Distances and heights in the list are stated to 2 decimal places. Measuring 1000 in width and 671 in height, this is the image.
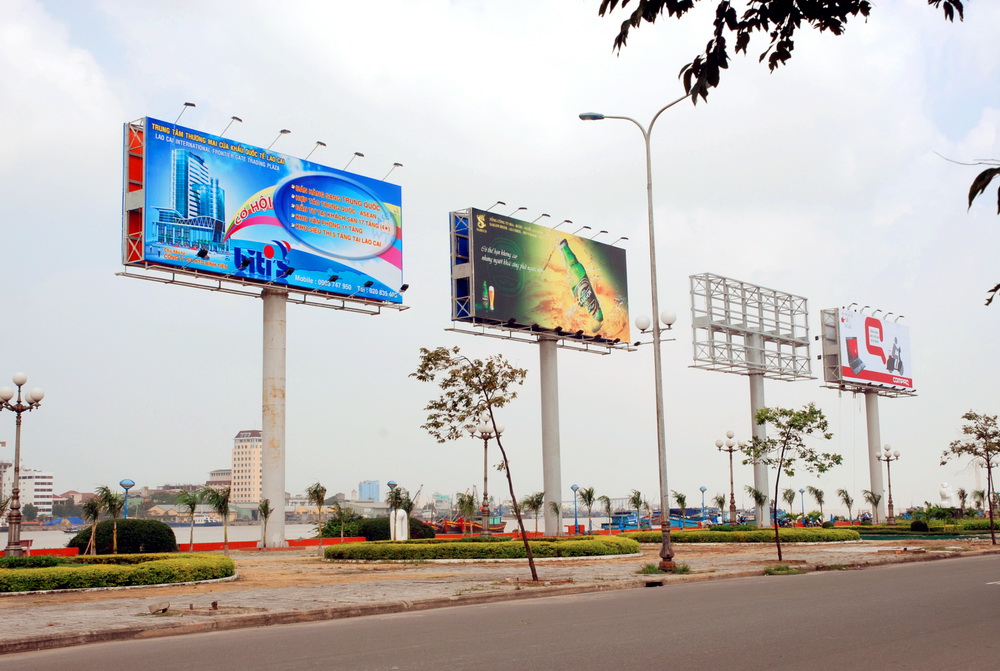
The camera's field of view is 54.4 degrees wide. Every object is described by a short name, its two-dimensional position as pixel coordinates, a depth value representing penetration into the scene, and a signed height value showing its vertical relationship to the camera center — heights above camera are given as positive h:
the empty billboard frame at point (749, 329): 56.50 +7.97
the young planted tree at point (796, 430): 31.72 +1.03
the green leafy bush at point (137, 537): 33.97 -2.26
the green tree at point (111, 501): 33.59 -0.97
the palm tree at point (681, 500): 64.66 -2.44
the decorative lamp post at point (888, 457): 74.50 +0.21
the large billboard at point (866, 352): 69.44 +7.99
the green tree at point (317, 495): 43.47 -1.14
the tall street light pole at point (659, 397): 26.22 +1.85
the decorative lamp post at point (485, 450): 40.50 +0.71
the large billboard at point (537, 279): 49.00 +9.92
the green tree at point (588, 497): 60.44 -2.02
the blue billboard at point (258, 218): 39.84 +11.28
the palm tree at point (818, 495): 85.53 -2.99
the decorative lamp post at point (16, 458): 29.23 +0.49
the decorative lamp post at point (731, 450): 55.50 +0.71
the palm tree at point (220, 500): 38.12 -1.13
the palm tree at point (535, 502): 55.91 -2.14
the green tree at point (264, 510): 42.81 -1.77
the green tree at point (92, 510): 33.72 -1.28
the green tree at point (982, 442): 44.46 +0.74
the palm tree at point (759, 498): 59.59 -2.19
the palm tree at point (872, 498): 73.38 -2.84
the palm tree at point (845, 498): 93.44 -3.58
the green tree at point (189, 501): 36.50 -1.10
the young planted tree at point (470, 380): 25.14 +2.26
